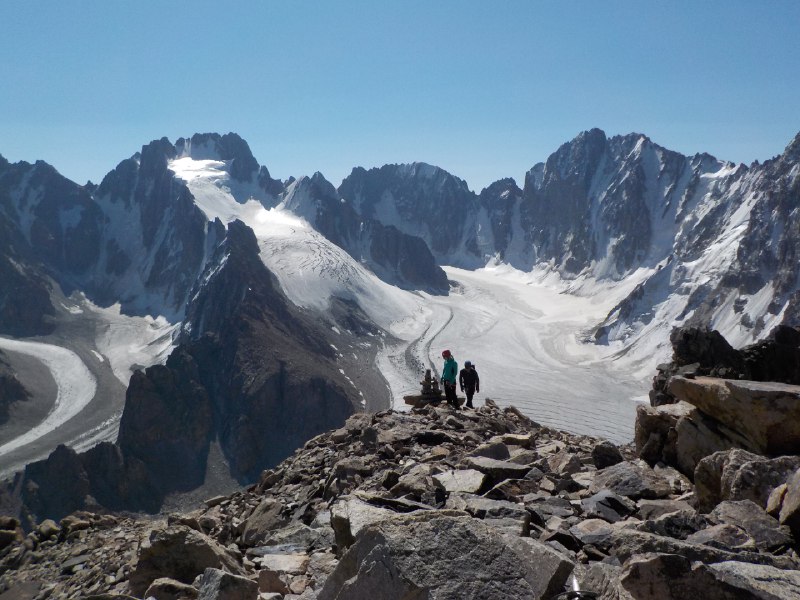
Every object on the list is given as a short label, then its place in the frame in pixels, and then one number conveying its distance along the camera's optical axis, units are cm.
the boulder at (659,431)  1088
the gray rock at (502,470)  1055
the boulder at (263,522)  1097
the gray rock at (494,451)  1261
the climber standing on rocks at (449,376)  2189
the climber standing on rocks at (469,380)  2226
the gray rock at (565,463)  1130
